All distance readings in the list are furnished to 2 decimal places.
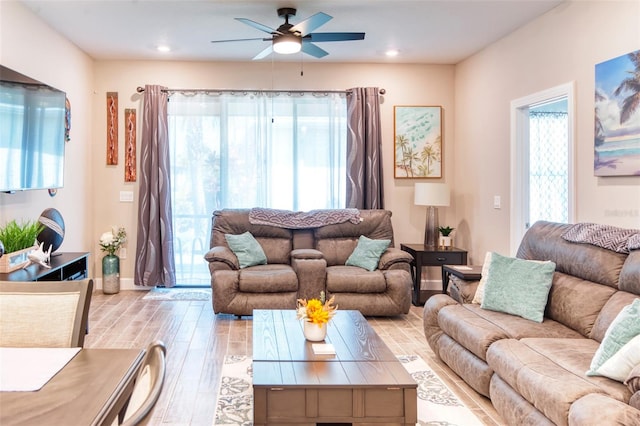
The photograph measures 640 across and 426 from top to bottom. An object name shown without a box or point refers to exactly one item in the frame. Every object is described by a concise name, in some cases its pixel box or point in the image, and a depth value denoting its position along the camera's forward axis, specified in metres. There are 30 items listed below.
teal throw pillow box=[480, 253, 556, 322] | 3.15
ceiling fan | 3.98
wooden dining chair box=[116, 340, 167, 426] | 0.94
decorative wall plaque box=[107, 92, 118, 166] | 5.92
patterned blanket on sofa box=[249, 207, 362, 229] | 5.36
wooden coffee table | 2.20
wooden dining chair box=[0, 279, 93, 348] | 1.75
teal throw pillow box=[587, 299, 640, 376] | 2.18
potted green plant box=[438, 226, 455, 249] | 5.56
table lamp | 5.52
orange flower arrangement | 2.76
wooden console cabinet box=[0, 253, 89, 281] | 3.33
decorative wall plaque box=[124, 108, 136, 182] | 5.94
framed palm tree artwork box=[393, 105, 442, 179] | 6.12
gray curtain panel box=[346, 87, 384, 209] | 5.93
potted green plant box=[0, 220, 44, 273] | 3.43
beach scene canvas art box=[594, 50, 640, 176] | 3.21
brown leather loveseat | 4.62
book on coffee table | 2.61
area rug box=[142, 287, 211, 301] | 5.60
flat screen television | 3.53
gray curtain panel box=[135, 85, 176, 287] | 5.80
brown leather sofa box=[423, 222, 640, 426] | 2.04
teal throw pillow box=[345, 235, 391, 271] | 4.99
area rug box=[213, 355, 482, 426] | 2.67
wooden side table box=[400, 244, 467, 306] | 5.31
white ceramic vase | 2.80
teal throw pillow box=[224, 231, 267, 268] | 4.99
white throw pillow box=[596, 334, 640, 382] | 2.08
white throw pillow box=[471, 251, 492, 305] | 3.51
